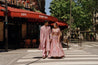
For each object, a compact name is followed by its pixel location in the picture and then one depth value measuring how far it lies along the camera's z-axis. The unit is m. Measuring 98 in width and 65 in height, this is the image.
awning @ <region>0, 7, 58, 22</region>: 13.16
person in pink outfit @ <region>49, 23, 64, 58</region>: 8.37
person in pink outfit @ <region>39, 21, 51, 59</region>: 8.49
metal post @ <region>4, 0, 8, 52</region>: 12.42
